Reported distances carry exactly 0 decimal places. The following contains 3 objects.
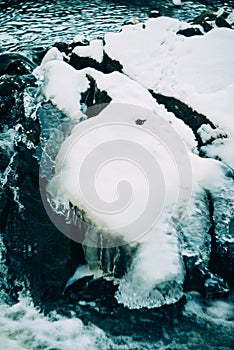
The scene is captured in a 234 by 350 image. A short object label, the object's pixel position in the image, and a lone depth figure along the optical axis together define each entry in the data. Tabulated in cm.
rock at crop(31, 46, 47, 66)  905
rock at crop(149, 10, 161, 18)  1064
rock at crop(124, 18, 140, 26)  979
